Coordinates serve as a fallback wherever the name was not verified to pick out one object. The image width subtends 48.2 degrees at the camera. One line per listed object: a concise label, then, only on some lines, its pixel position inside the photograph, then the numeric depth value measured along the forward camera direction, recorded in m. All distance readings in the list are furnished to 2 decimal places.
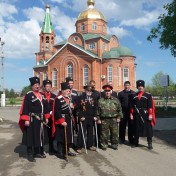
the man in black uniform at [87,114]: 5.34
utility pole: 28.94
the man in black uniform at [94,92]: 5.59
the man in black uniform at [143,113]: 5.71
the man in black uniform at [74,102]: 5.28
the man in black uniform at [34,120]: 4.77
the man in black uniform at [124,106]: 6.28
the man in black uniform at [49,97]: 5.31
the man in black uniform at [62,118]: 4.88
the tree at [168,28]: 12.93
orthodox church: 34.25
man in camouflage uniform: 5.57
